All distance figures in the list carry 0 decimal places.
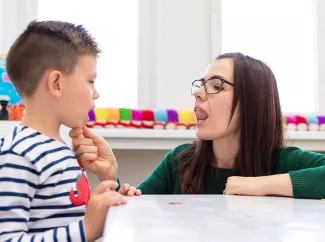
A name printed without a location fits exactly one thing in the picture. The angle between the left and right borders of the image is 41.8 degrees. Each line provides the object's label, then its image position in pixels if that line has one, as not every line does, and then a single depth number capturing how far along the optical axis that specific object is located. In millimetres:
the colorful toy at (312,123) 2168
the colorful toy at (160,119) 2045
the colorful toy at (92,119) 1986
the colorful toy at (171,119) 2059
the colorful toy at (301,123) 2156
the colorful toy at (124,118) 2019
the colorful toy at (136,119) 2037
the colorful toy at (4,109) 1671
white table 486
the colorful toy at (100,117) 1999
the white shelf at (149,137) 1957
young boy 708
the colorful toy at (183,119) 2076
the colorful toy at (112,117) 2006
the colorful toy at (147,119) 2045
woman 1352
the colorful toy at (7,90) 1854
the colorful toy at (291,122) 2154
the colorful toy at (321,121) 2184
